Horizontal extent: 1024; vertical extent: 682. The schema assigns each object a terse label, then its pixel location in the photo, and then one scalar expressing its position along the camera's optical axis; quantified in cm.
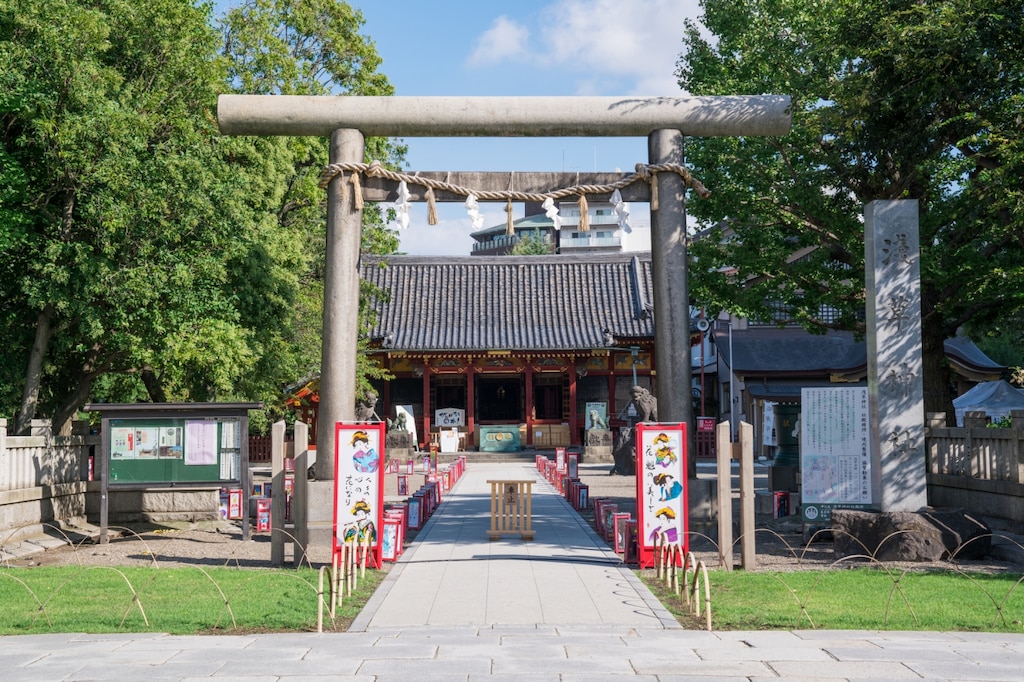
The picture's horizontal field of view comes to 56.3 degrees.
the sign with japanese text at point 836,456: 1274
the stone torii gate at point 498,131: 1218
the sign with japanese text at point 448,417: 3575
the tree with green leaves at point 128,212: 1410
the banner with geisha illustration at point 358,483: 1130
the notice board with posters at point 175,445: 1431
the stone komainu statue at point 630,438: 2662
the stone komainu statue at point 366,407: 2608
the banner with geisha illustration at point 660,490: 1114
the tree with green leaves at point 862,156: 1270
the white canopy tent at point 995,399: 2581
